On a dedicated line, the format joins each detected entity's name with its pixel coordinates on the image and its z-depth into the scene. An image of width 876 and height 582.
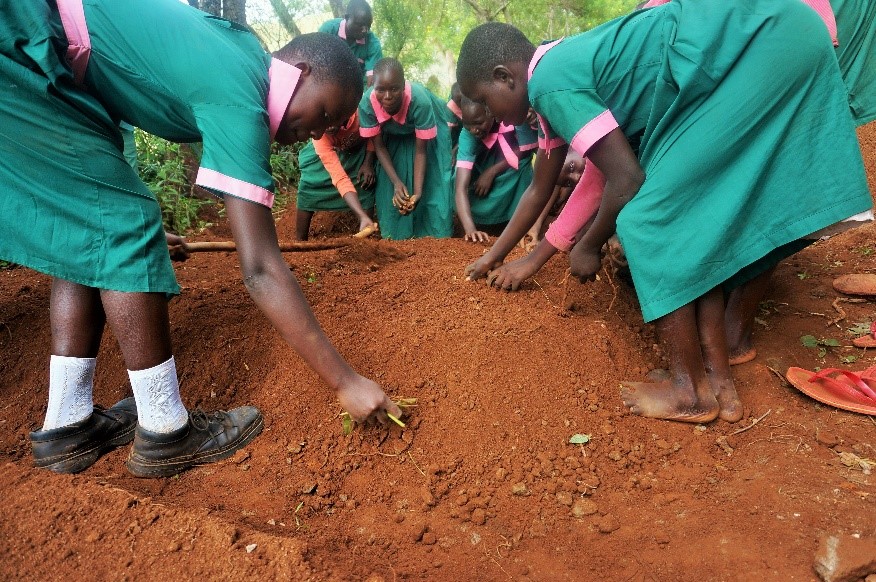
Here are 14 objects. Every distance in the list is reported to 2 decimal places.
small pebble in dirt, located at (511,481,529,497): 1.64
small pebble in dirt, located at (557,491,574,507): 1.59
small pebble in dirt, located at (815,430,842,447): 1.70
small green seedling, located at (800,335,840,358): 2.25
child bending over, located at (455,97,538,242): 4.31
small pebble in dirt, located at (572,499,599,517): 1.55
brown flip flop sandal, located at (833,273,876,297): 2.51
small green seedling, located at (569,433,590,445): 1.80
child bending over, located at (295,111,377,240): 4.25
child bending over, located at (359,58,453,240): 4.33
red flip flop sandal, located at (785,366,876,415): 1.81
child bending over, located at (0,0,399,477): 1.43
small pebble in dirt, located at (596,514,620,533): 1.47
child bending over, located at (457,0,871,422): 1.69
